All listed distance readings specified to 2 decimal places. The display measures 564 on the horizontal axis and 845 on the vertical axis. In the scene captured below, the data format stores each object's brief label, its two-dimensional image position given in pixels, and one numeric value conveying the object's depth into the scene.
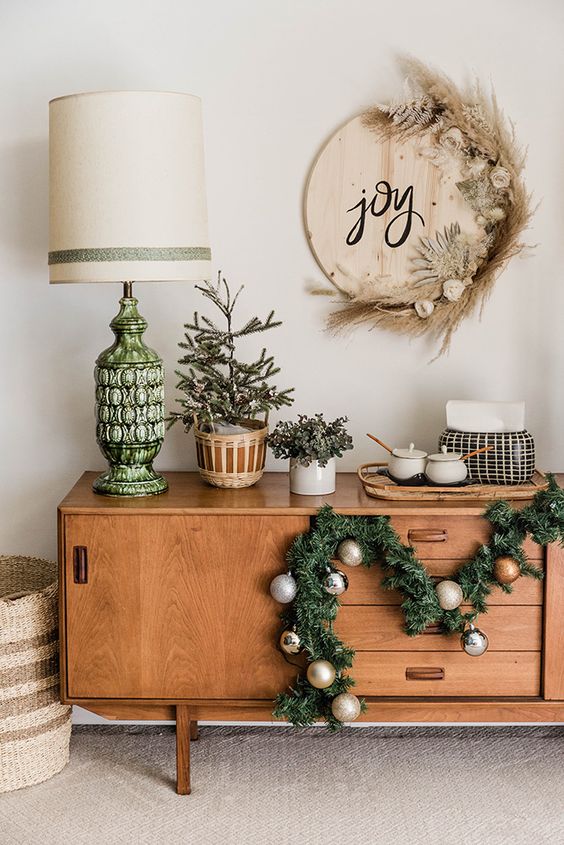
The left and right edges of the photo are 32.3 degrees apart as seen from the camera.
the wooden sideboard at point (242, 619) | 2.38
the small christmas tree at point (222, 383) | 2.53
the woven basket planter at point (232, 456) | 2.49
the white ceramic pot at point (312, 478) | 2.47
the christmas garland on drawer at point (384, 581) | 2.33
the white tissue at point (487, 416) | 2.56
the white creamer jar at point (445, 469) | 2.46
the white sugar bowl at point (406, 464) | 2.47
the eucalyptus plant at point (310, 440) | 2.45
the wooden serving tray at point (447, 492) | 2.42
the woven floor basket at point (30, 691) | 2.51
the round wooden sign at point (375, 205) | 2.67
